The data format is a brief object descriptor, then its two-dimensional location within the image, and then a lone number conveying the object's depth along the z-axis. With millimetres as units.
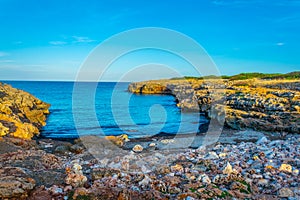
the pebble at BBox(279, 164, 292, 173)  7520
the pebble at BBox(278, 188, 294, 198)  6183
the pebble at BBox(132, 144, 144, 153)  15013
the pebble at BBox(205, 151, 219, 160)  9285
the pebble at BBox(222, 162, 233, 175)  7367
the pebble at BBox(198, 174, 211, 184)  6844
